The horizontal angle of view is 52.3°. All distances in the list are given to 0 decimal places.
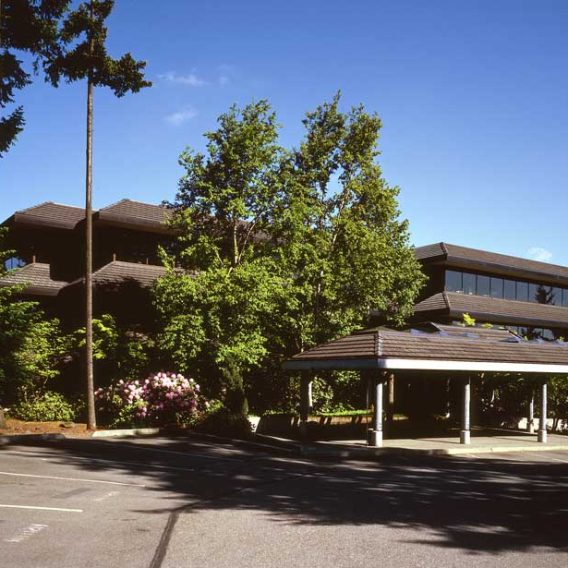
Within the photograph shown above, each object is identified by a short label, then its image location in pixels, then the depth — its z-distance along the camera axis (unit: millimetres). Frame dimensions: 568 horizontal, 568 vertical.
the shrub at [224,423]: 20047
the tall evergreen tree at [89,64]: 20406
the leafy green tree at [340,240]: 23266
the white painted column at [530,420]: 24506
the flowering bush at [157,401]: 20672
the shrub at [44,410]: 21469
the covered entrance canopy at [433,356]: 17703
